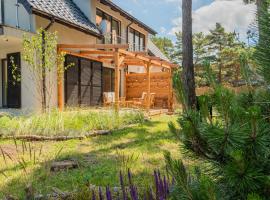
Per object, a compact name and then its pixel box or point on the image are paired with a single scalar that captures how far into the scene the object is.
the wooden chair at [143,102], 15.92
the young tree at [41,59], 10.41
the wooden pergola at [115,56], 11.77
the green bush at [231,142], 1.12
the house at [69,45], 12.00
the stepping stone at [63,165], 5.11
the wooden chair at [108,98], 15.66
